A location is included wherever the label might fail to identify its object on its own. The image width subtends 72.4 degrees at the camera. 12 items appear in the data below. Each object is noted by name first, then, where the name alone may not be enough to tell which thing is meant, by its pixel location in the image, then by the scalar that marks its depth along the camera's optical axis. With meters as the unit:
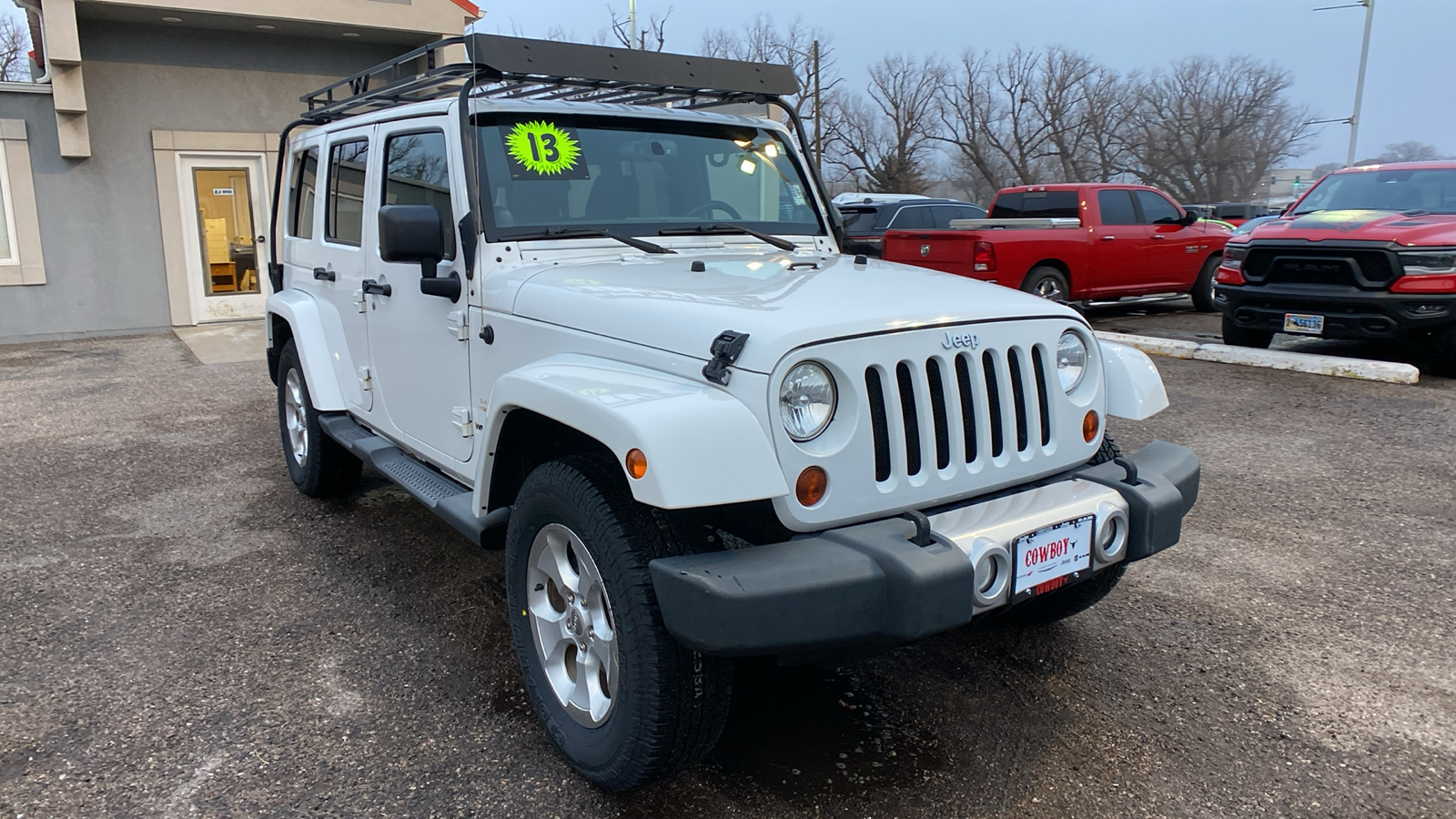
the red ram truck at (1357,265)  8.18
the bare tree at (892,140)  51.09
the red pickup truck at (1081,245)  11.10
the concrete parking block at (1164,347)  9.51
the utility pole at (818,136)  40.42
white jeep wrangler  2.30
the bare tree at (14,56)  41.75
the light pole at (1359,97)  29.77
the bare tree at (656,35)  30.94
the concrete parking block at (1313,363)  8.20
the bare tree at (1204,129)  53.62
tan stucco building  11.68
